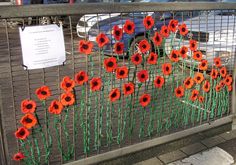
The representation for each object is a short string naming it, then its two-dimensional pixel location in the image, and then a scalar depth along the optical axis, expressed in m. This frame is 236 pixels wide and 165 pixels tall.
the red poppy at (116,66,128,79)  2.94
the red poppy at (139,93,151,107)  3.18
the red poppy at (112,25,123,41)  2.84
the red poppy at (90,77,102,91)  2.83
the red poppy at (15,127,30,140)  2.52
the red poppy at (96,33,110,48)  2.79
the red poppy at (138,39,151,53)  3.06
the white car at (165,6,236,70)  3.85
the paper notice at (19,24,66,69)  2.43
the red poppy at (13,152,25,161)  2.58
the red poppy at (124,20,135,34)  2.91
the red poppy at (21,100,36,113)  2.55
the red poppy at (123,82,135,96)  3.04
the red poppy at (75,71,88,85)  2.74
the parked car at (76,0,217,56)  2.81
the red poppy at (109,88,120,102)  2.95
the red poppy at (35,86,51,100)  2.62
